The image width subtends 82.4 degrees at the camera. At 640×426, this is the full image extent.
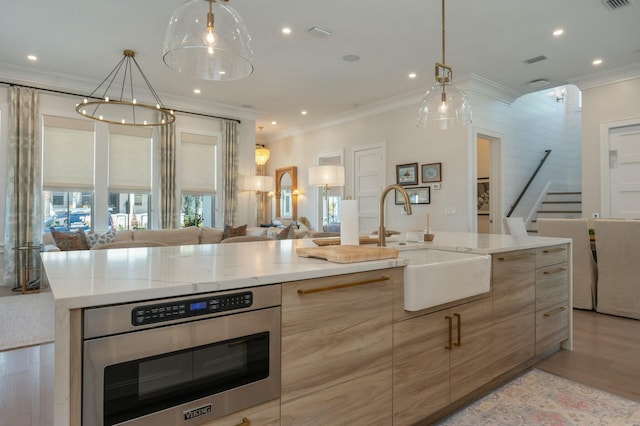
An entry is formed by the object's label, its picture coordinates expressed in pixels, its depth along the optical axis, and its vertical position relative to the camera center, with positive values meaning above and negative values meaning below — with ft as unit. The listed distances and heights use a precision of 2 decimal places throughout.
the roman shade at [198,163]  22.20 +3.18
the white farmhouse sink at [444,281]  5.36 -1.05
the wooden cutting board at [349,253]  4.97 -0.56
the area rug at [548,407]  6.32 -3.56
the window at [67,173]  18.04 +2.09
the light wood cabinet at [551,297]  8.39 -1.99
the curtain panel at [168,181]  20.85 +1.93
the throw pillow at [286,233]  17.04 -0.90
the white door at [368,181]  22.50 +2.10
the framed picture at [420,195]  19.93 +1.09
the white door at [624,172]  16.53 +1.96
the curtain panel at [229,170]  23.50 +2.86
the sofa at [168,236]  14.64 -1.00
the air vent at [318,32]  13.04 +6.61
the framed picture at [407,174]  20.51 +2.31
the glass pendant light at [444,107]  9.37 +2.83
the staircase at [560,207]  22.18 +0.46
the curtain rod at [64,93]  17.09 +6.12
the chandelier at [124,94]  17.06 +6.45
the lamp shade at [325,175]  19.10 +2.06
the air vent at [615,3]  11.30 +6.58
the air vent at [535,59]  15.40 +6.63
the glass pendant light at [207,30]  6.37 +3.29
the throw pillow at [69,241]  14.52 -1.06
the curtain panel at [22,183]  16.80 +1.45
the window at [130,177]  19.83 +2.09
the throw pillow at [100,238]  15.44 -1.00
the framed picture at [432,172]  19.29 +2.25
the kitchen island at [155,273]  2.89 -0.66
